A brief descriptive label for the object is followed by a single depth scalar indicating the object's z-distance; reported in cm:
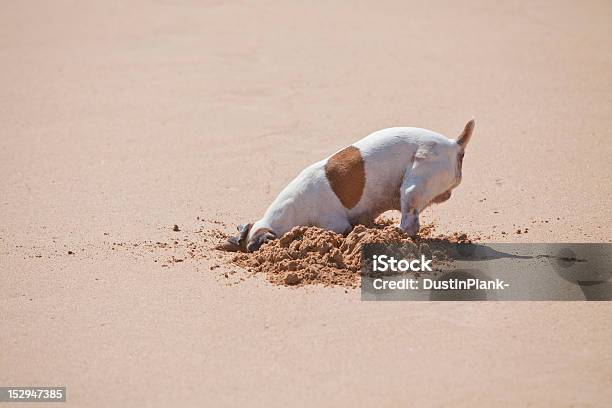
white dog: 1359
